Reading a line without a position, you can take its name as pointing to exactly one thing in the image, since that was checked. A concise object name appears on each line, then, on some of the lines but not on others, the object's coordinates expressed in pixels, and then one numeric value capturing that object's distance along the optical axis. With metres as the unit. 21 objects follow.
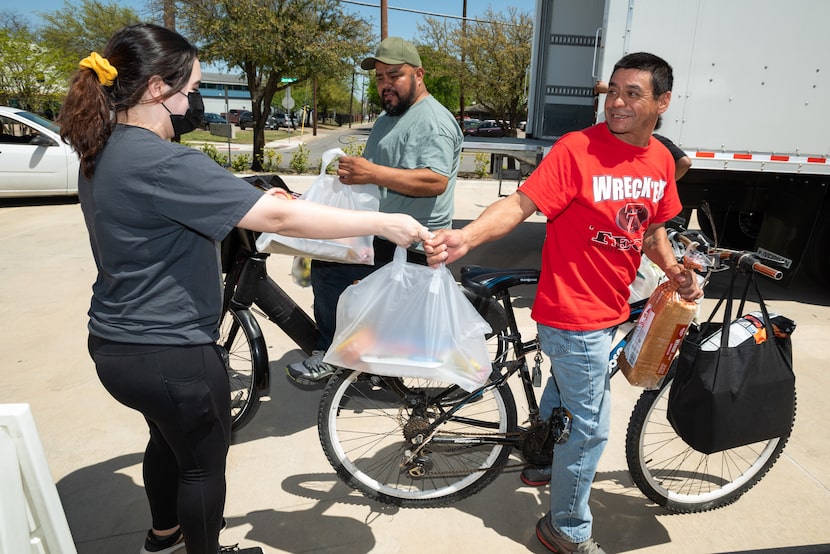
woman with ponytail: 1.56
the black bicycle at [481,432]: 2.57
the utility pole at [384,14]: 21.28
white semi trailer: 4.98
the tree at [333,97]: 61.07
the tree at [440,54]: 28.03
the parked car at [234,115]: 50.35
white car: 9.28
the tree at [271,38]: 15.84
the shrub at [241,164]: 15.66
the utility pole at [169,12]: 13.98
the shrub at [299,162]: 15.59
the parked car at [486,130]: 34.13
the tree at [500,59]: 25.31
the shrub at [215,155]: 16.39
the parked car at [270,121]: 47.25
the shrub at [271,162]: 16.11
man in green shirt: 2.99
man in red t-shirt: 2.09
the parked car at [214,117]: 44.59
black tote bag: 2.21
